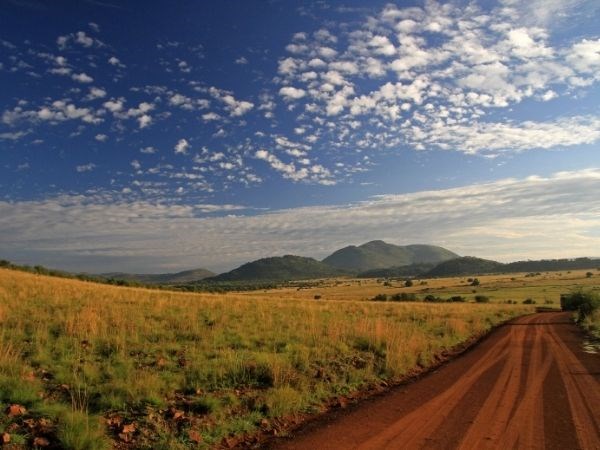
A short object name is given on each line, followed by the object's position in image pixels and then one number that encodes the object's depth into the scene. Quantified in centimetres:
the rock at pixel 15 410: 738
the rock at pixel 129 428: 740
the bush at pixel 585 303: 3509
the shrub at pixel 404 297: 8169
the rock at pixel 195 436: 741
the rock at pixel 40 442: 655
